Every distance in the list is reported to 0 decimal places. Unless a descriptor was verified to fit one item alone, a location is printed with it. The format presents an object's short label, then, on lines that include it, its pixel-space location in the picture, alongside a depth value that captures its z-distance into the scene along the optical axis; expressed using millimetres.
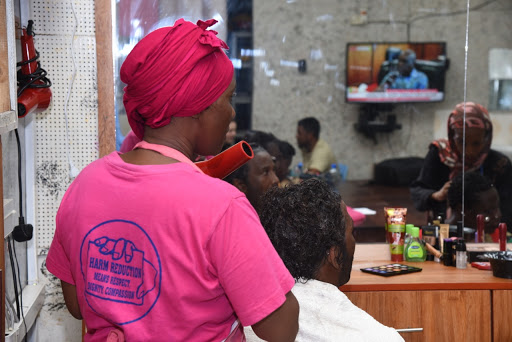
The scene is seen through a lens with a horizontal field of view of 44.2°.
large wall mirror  3285
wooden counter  2314
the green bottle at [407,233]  2683
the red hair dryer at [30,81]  2285
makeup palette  2427
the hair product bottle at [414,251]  2648
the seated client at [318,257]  1693
